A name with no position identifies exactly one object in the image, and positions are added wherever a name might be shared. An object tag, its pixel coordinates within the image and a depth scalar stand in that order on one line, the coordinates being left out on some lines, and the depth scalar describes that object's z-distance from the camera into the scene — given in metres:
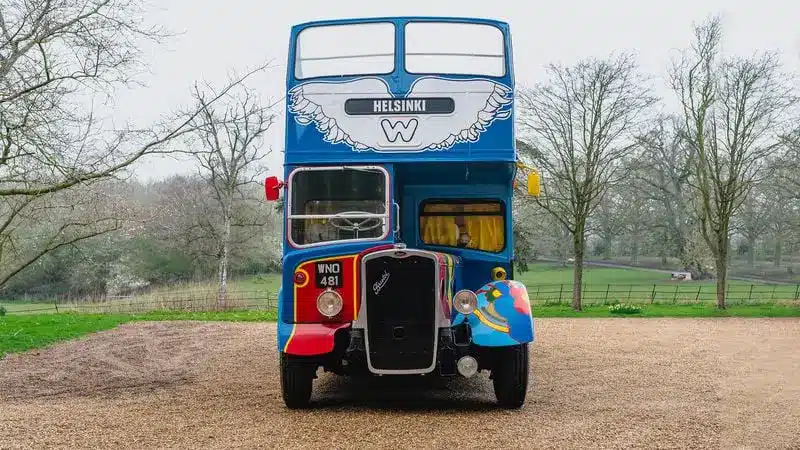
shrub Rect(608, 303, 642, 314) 23.19
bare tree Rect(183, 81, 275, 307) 32.25
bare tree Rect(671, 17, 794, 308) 24.86
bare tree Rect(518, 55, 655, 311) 25.62
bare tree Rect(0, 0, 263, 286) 11.72
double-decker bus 7.25
